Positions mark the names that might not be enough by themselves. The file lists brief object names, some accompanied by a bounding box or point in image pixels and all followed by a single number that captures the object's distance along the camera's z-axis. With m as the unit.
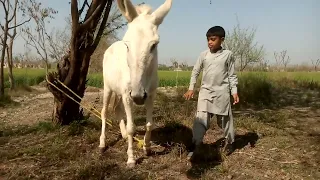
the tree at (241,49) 21.48
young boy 4.85
